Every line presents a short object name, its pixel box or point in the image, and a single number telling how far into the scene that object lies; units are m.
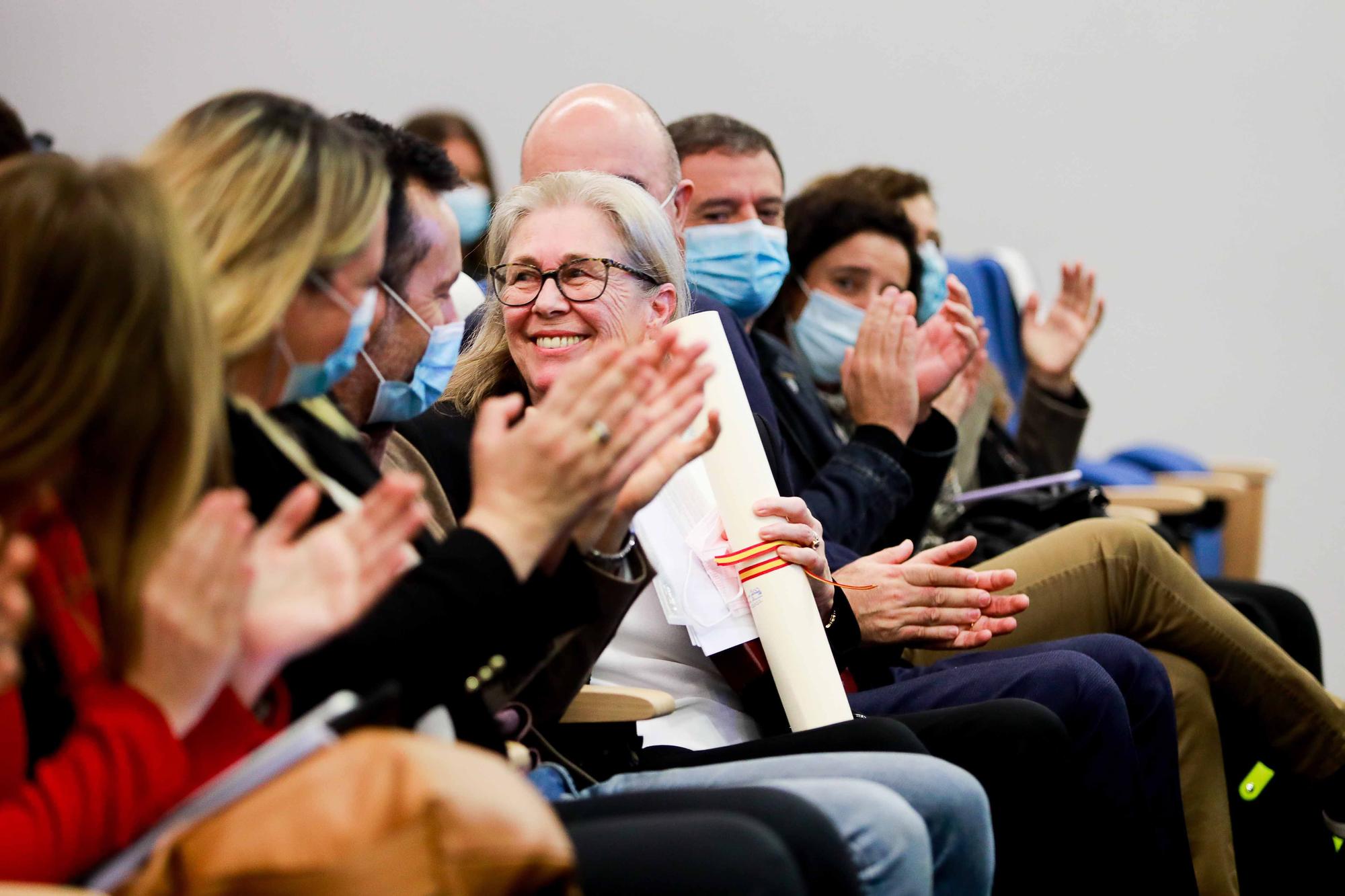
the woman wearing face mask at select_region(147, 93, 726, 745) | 4.33
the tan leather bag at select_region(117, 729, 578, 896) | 4.02
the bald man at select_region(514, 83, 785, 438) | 5.17
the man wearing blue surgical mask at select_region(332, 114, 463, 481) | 4.60
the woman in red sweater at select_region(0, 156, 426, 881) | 4.21
